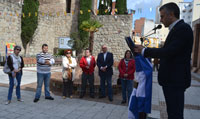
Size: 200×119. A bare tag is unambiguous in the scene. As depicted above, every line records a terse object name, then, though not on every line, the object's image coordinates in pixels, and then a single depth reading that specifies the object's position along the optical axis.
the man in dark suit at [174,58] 1.76
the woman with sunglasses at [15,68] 4.38
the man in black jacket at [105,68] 5.23
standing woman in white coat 5.10
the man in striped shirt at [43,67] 4.73
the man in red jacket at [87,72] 5.29
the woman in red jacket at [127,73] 4.80
